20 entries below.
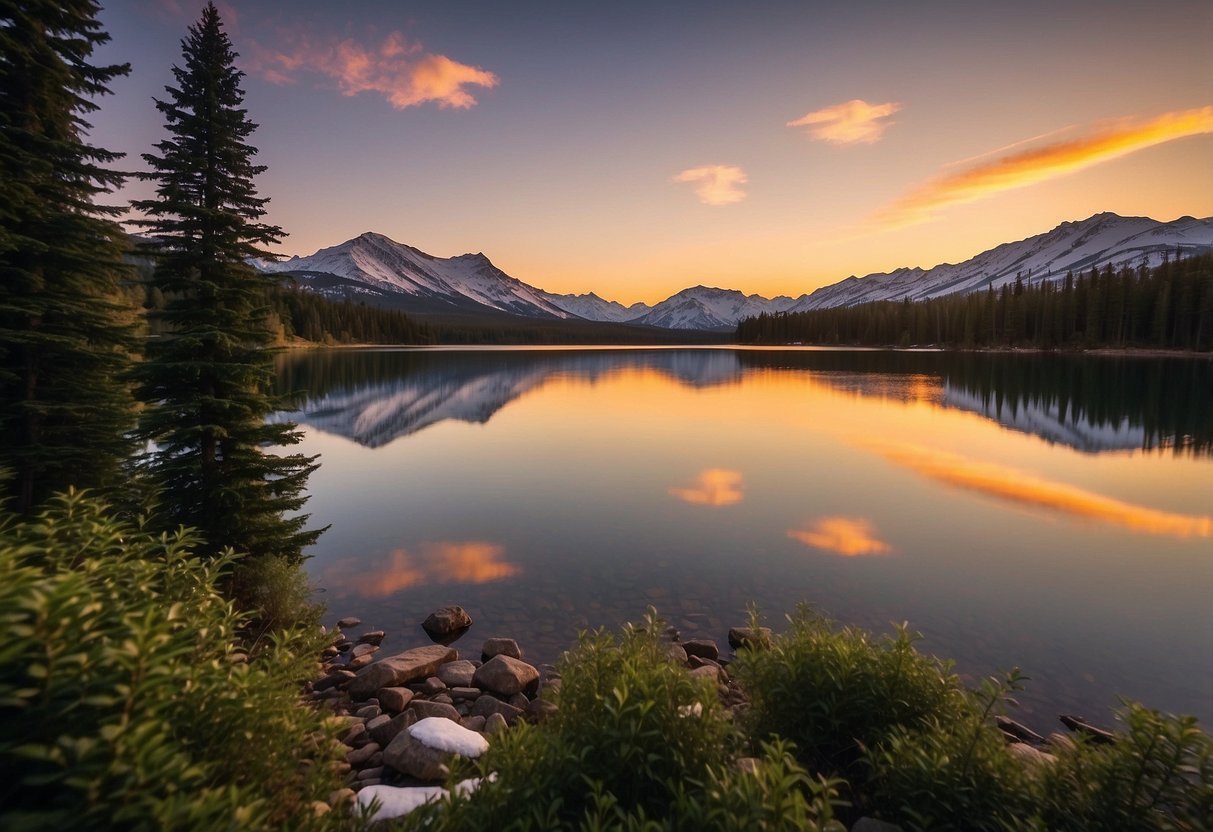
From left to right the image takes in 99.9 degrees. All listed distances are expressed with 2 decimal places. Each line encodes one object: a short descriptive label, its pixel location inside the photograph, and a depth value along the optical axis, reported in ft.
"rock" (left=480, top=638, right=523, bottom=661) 40.27
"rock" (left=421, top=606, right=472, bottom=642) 43.65
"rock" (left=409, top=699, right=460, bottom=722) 31.42
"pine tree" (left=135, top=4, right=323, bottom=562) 41.37
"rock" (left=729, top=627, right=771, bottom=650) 29.94
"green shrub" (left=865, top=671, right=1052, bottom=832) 17.49
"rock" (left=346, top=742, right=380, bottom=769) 27.78
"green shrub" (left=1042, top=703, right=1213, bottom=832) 15.64
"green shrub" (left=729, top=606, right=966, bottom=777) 22.62
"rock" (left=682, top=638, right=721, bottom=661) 39.88
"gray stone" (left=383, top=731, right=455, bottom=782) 26.08
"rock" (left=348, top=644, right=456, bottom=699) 34.91
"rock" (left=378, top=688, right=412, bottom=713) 33.09
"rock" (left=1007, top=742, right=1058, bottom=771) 19.98
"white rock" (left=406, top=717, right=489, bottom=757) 26.73
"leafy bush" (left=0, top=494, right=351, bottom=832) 9.16
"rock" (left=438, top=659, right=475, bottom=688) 36.11
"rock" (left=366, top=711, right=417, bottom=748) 29.84
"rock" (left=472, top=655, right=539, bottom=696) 35.12
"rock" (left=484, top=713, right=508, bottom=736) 29.66
